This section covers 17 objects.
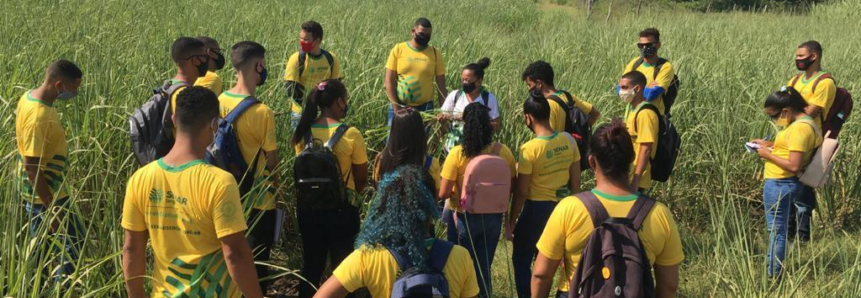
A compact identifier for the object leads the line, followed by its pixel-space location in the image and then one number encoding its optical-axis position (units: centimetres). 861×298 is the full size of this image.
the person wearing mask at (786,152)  488
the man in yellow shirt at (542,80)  507
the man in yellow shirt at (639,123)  475
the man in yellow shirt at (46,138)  369
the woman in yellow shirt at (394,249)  249
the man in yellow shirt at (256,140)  377
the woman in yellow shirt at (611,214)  279
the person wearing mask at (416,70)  648
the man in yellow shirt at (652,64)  611
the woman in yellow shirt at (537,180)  423
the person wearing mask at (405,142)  374
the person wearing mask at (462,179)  406
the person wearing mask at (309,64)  612
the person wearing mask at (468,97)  535
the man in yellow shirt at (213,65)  482
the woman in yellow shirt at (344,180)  396
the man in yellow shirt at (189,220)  258
